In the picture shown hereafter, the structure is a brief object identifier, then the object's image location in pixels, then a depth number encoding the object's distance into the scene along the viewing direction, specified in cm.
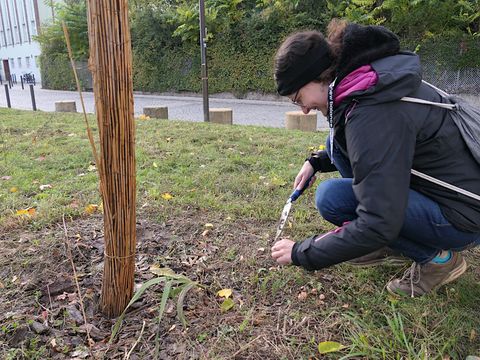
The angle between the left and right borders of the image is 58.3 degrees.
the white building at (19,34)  3550
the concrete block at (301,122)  701
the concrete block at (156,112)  868
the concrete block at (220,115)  819
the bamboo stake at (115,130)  140
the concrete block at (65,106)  1020
